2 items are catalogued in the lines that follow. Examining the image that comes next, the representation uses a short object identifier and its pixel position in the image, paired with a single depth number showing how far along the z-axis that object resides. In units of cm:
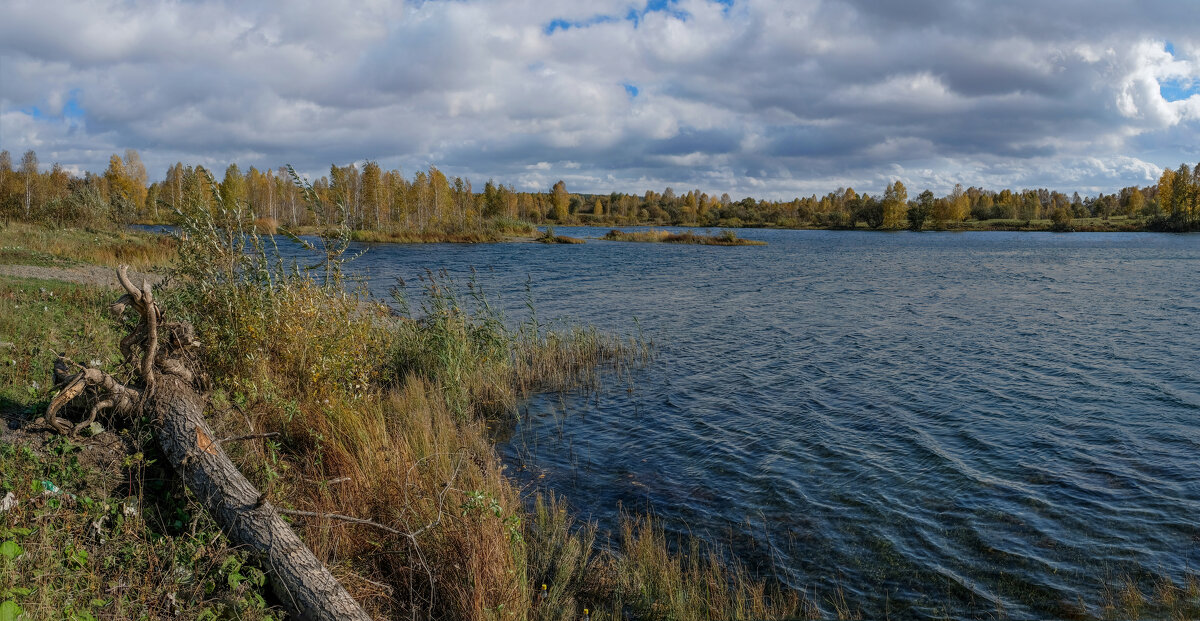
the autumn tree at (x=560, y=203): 16375
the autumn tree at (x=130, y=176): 9625
